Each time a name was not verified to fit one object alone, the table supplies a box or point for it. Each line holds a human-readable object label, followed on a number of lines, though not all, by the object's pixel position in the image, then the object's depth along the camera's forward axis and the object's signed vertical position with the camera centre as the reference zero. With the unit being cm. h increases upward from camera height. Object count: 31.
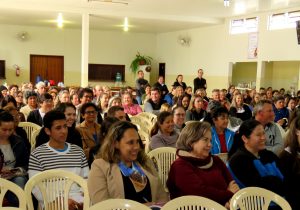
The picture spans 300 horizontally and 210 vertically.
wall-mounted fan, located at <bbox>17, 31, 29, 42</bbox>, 1594 +149
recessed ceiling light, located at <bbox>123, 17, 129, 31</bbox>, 1313 +196
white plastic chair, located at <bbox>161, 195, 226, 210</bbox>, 212 -74
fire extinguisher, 1592 +5
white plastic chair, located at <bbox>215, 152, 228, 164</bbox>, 368 -80
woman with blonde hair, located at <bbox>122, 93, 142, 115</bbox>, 704 -62
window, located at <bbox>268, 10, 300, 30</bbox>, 1065 +173
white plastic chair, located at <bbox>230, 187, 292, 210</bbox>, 234 -79
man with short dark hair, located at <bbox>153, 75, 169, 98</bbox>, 1102 -35
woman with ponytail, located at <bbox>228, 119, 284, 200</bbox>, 303 -71
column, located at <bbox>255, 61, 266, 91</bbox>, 1179 +14
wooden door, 1648 +17
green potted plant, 1742 +55
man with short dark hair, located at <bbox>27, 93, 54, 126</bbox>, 538 -61
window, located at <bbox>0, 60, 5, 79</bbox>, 1562 +3
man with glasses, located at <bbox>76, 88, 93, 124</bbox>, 621 -40
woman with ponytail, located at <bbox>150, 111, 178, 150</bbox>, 410 -67
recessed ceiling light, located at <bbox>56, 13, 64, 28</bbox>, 1277 +193
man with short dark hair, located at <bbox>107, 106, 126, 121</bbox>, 434 -47
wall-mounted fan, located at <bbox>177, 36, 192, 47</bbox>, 1543 +146
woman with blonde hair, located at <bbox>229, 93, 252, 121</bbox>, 696 -61
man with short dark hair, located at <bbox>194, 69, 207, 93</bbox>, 1224 -22
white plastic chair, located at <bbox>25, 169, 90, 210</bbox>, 262 -83
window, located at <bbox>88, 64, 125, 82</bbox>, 1716 +6
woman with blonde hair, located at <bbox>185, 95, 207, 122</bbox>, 624 -61
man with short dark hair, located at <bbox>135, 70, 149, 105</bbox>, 1073 -41
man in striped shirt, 301 -70
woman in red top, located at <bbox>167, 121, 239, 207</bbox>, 265 -70
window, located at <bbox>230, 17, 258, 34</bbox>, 1214 +176
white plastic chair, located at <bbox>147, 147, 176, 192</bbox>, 354 -81
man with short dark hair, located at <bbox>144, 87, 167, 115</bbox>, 754 -58
